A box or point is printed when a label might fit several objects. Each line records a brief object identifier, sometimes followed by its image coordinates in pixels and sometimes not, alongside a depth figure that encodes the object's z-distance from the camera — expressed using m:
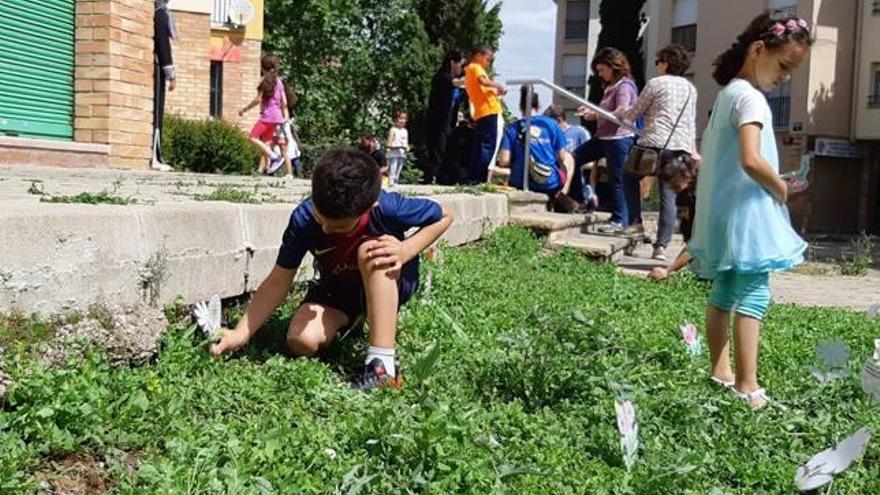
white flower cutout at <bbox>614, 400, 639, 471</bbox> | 3.15
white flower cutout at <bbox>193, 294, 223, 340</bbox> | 3.65
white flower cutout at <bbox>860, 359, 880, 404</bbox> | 3.96
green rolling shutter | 9.08
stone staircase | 8.43
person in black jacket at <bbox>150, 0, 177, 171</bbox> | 10.48
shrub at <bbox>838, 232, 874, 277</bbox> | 10.69
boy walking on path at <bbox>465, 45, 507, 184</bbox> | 10.06
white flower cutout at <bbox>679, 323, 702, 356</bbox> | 4.66
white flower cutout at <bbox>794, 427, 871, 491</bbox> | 3.04
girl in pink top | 13.02
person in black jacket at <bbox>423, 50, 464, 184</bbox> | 11.03
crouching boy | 3.76
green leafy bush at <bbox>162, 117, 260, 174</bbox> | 16.06
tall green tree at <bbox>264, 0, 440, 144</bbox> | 31.77
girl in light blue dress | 3.96
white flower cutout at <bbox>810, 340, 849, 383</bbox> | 4.24
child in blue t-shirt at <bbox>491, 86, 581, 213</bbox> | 10.30
